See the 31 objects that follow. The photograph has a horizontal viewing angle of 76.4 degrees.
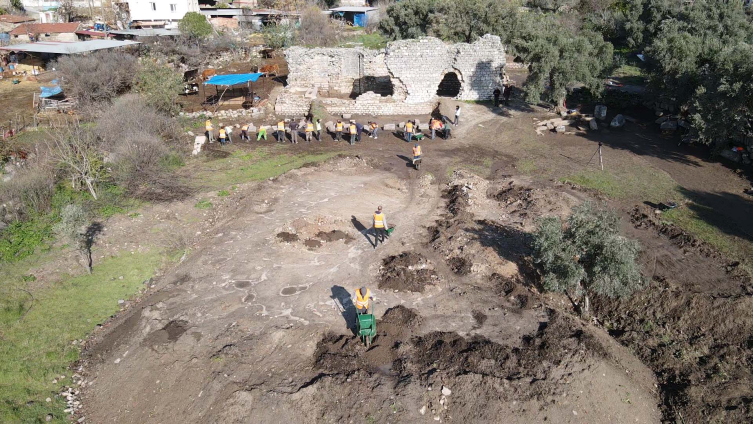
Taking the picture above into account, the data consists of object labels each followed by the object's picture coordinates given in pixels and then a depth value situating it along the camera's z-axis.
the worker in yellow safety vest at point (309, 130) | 21.95
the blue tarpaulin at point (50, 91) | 28.23
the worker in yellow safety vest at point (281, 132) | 21.94
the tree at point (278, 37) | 42.69
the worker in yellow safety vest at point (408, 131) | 22.21
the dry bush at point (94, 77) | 26.77
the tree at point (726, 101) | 17.38
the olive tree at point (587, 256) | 10.94
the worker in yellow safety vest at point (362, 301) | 10.38
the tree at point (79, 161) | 16.14
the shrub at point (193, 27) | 42.91
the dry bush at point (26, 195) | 14.85
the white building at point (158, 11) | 50.78
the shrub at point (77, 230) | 12.26
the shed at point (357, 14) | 57.74
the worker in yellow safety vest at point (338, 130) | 21.98
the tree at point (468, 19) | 37.41
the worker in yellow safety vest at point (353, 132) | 21.72
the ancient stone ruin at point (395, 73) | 26.81
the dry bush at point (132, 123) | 19.47
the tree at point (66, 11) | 52.91
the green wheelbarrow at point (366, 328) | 10.03
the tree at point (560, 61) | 24.31
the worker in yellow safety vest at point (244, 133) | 22.65
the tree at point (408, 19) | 39.88
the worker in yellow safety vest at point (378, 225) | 13.61
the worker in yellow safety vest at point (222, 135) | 21.08
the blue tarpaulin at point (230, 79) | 26.32
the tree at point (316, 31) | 45.16
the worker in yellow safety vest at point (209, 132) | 21.53
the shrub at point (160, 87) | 23.33
